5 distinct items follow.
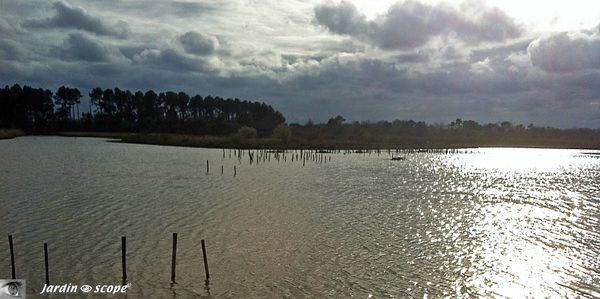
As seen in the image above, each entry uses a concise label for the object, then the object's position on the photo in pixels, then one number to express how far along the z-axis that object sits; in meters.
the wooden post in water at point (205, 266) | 15.79
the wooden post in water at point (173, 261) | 15.47
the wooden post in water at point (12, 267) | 14.84
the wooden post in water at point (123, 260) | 15.02
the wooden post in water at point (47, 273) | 14.65
